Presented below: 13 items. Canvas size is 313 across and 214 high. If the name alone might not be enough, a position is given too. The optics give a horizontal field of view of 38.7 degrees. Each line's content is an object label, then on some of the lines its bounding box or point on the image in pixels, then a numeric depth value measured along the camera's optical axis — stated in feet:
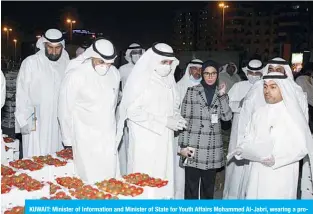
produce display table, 11.71
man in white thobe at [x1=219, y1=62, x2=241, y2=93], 30.58
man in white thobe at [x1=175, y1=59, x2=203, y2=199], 20.25
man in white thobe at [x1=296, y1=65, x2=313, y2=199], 17.34
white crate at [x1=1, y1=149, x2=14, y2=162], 15.57
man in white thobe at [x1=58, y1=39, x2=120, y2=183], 15.03
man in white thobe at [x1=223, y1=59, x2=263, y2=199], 19.13
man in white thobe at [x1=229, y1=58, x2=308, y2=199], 16.97
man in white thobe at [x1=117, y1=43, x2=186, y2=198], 15.26
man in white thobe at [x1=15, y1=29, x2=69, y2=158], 18.60
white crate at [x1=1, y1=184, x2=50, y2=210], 11.77
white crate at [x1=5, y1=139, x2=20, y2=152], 16.47
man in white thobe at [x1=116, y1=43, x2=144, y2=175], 21.29
